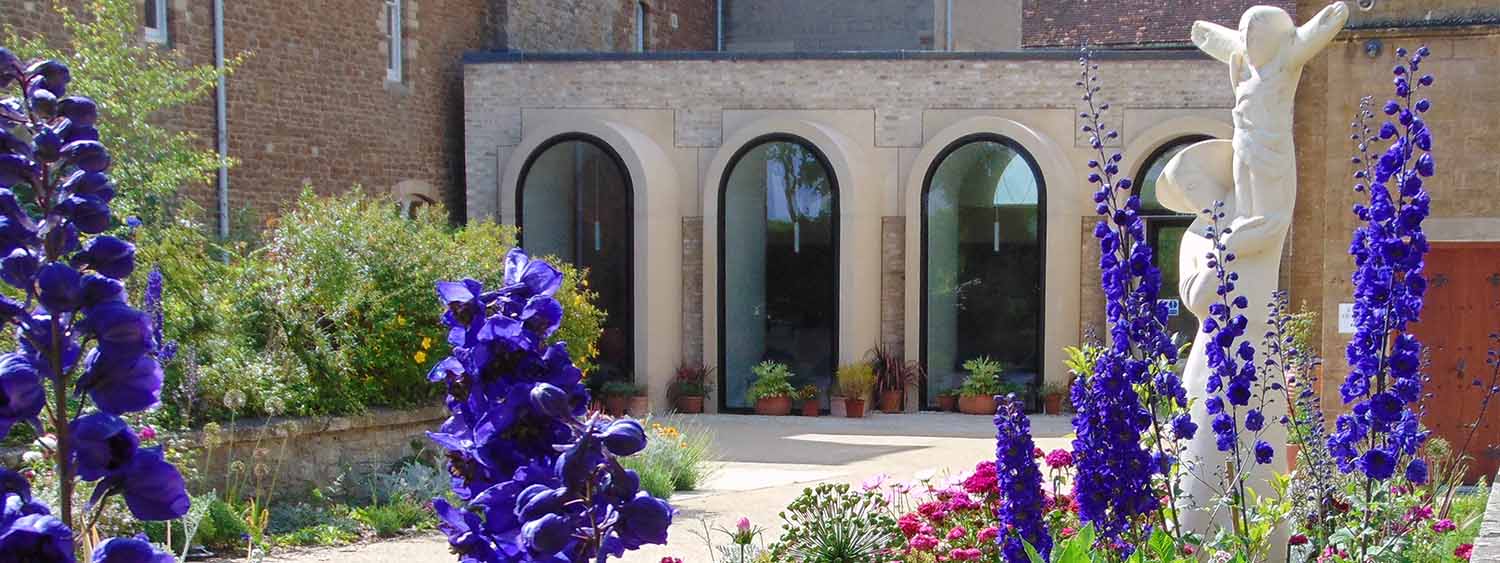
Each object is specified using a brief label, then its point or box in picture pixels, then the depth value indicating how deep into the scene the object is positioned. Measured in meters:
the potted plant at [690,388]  17.92
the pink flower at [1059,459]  5.94
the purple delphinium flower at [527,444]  2.15
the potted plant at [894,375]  17.88
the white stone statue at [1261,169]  6.94
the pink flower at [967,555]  6.01
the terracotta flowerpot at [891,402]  17.78
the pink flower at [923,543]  6.13
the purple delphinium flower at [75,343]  1.86
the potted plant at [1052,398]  17.38
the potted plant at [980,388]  17.47
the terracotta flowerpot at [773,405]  17.75
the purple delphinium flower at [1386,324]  4.55
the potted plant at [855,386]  17.36
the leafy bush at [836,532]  7.06
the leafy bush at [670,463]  10.52
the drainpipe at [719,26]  26.55
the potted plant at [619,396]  17.52
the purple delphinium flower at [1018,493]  4.58
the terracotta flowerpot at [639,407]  17.52
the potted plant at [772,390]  17.69
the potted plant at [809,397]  17.77
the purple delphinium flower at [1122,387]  4.40
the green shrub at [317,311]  10.25
